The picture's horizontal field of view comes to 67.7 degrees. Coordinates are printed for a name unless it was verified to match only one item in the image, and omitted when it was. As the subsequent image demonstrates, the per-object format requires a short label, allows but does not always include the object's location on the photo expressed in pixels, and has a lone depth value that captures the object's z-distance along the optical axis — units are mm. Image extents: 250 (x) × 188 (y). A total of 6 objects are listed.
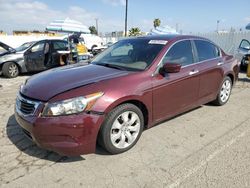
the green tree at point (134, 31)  31754
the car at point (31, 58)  7092
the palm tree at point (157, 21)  41444
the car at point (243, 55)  7812
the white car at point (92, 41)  19483
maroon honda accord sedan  2194
